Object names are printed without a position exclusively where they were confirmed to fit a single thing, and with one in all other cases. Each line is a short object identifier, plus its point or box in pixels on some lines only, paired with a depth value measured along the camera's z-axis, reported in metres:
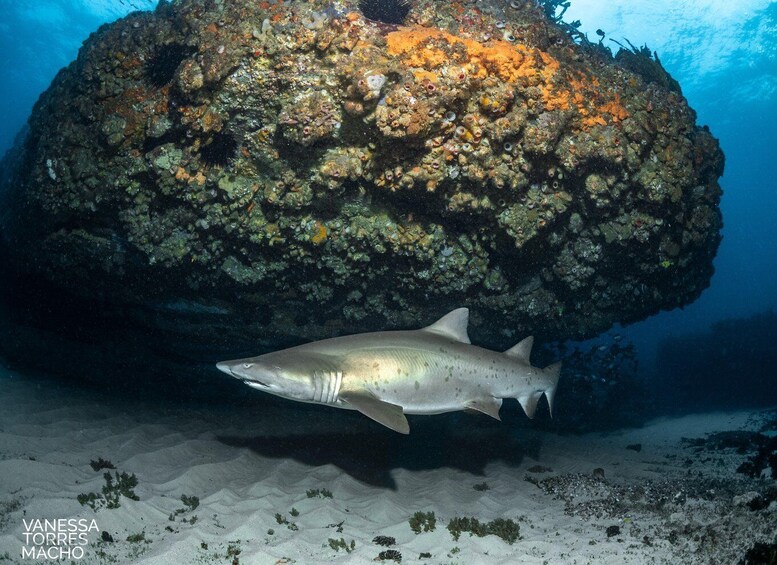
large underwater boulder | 5.53
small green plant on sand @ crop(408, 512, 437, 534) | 4.99
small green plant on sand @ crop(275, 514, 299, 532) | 4.80
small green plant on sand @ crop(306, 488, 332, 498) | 5.79
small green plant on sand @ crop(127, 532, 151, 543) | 4.04
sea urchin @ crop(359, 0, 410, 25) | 6.39
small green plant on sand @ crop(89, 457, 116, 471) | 5.39
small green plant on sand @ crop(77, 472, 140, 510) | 4.45
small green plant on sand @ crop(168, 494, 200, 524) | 4.77
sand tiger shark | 4.68
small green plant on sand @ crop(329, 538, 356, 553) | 4.39
